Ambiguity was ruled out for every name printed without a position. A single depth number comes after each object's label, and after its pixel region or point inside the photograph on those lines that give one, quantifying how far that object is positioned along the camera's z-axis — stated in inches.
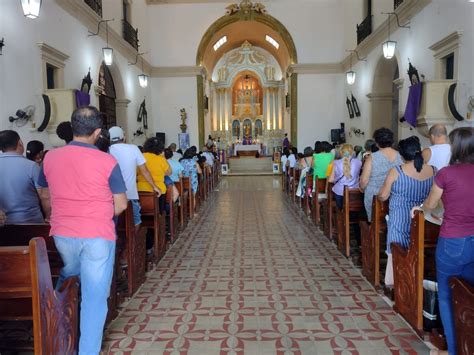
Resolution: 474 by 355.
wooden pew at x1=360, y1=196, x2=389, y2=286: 161.5
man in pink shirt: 97.5
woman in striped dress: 141.1
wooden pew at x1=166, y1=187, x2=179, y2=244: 245.9
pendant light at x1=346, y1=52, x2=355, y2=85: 569.5
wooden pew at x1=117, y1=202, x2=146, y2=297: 155.1
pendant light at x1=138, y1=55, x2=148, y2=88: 575.3
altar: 954.6
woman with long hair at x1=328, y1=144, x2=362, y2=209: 225.8
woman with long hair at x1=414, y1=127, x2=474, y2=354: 95.8
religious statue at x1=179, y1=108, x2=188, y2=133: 690.8
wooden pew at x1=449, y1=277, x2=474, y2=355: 91.0
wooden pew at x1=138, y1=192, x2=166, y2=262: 206.2
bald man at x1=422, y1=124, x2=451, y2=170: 187.8
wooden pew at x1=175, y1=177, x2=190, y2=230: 291.5
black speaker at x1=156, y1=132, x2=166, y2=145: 669.9
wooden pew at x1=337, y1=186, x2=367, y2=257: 209.8
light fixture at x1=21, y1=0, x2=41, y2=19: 240.8
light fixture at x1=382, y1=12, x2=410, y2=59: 402.9
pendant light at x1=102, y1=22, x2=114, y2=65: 415.5
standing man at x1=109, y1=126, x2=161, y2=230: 173.2
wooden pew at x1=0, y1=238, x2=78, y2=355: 83.9
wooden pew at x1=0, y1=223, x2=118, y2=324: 116.3
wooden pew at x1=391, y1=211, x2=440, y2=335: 118.6
